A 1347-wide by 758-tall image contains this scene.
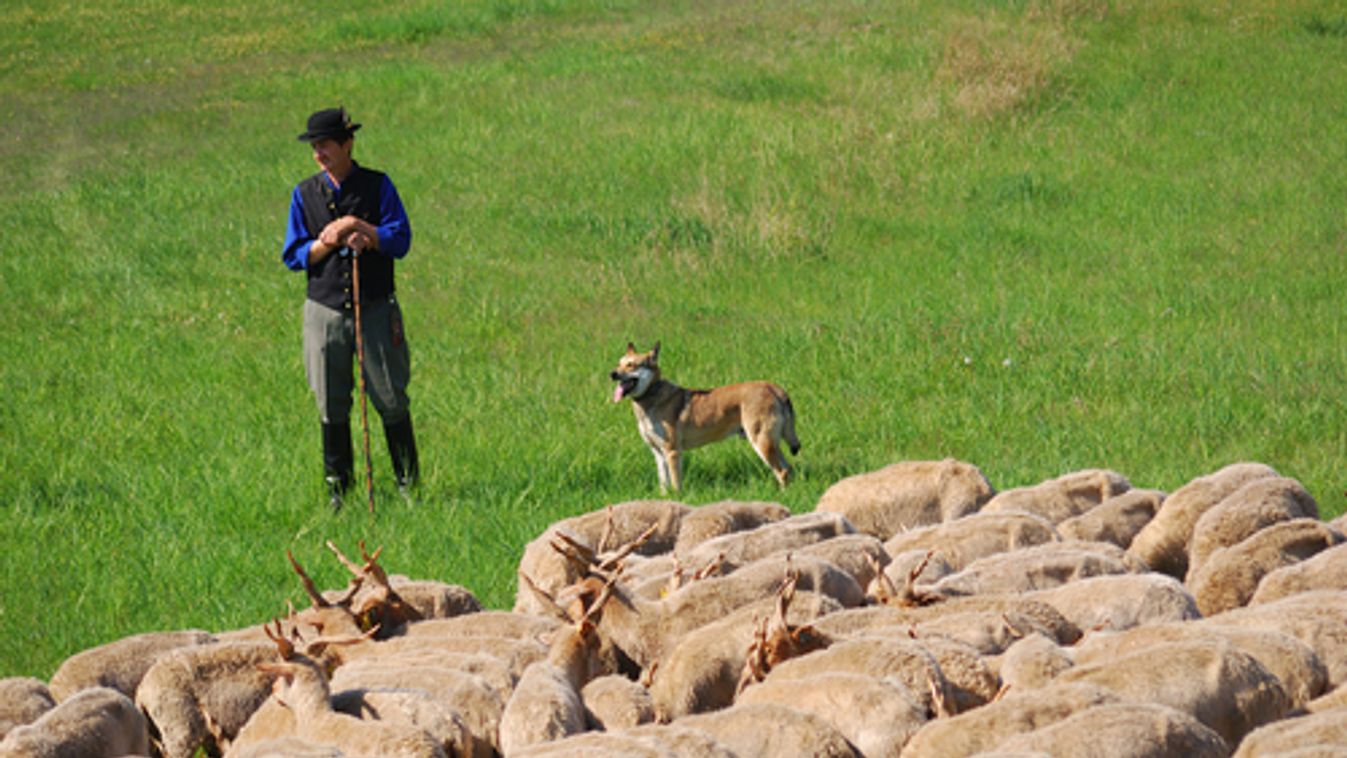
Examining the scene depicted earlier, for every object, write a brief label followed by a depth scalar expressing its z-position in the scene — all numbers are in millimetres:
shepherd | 23031
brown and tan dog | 24516
